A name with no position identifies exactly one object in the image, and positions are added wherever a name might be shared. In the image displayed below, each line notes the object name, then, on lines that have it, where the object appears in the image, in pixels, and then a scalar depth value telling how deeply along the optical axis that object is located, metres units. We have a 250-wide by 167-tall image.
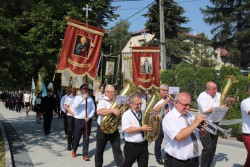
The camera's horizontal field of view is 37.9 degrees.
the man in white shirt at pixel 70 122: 10.42
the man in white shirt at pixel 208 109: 7.16
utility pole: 20.66
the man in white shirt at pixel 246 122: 6.79
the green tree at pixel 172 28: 36.19
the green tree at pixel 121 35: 81.00
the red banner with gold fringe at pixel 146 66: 12.17
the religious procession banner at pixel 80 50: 9.48
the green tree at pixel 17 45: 12.07
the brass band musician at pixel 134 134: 5.86
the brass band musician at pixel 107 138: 7.29
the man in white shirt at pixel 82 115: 9.12
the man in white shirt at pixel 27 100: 24.50
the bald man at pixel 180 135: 4.55
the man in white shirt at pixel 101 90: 13.70
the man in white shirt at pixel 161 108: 7.59
